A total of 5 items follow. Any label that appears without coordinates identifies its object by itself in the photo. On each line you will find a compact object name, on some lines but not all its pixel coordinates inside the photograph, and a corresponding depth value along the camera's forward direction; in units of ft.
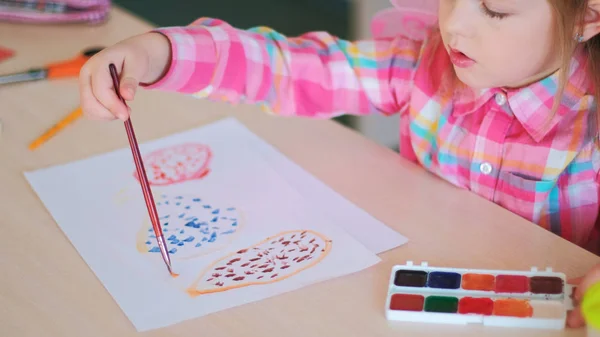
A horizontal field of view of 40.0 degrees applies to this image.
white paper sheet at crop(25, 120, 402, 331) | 2.42
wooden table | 2.28
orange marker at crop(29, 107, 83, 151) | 3.30
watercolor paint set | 2.21
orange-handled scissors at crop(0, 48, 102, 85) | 3.78
